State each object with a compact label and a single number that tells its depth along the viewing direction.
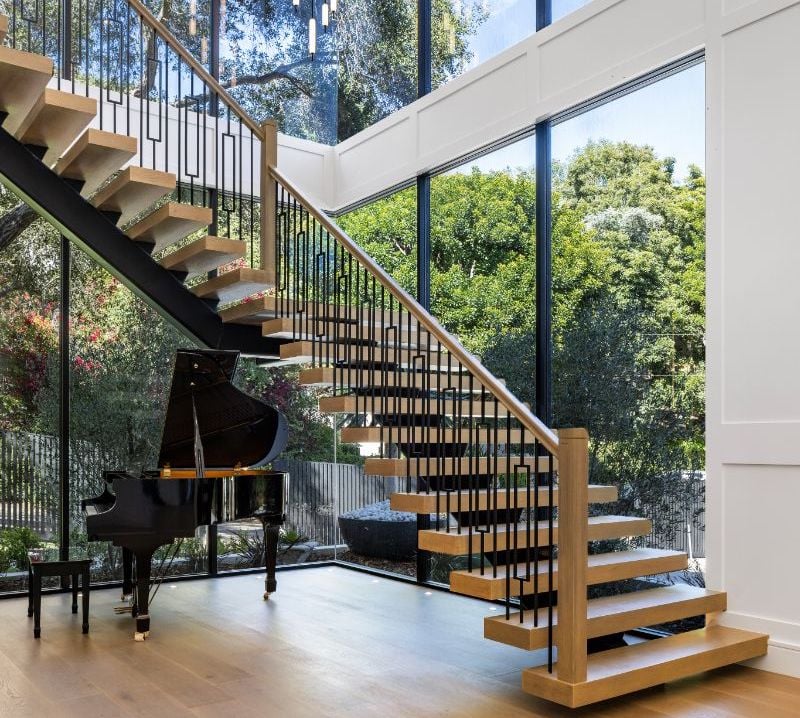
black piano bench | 5.32
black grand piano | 5.19
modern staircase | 3.89
